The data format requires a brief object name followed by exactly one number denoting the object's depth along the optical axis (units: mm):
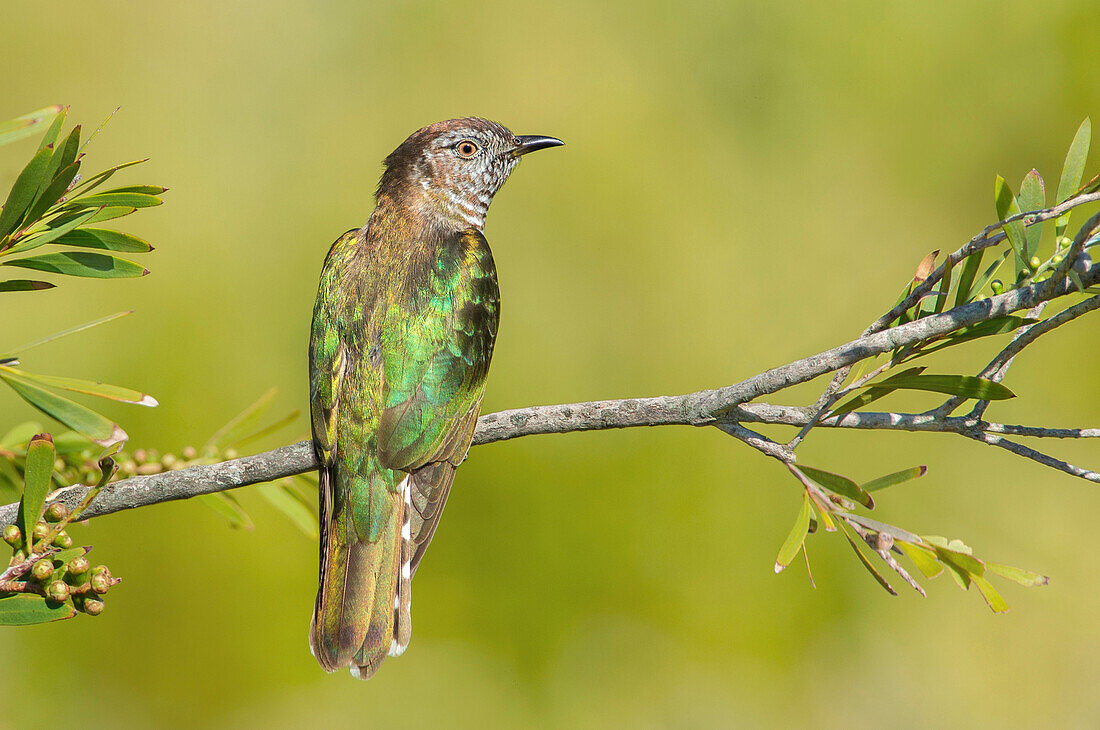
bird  4649
